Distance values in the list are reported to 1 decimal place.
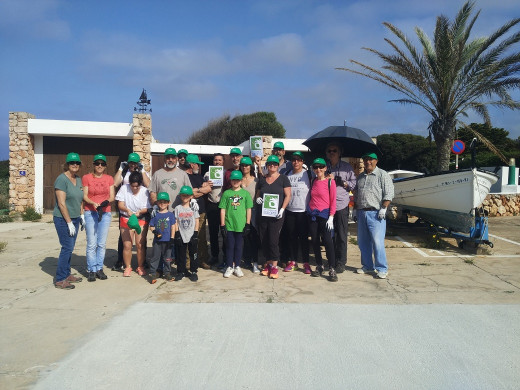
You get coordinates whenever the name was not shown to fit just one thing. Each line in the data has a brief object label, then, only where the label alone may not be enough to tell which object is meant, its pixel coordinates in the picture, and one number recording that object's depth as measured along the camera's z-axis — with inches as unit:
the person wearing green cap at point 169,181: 245.8
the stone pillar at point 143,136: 592.1
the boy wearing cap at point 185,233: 240.1
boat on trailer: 325.4
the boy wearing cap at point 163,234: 235.8
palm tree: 484.1
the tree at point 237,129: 1325.0
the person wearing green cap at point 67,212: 216.2
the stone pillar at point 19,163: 597.6
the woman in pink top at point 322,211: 241.9
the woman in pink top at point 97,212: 233.5
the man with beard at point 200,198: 264.5
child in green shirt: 243.4
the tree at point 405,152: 1106.1
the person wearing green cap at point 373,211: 245.9
